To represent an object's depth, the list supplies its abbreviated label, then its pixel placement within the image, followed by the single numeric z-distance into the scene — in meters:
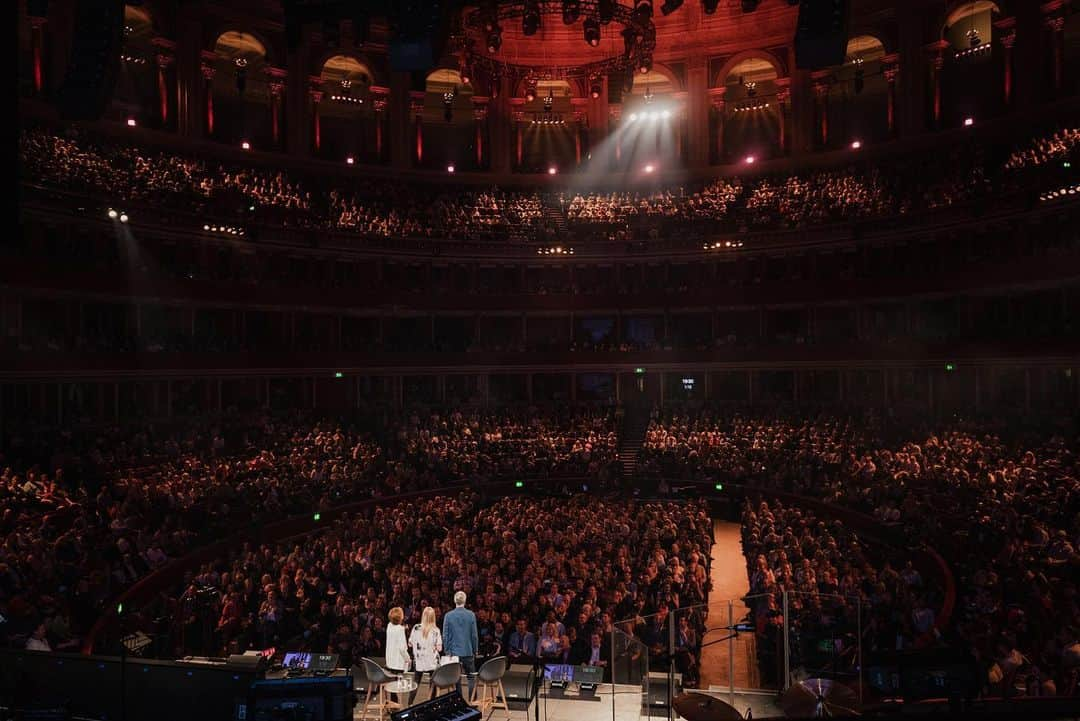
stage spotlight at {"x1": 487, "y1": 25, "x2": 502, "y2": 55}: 27.99
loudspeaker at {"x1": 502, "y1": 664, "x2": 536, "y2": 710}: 11.04
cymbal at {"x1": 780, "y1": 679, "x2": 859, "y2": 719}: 8.26
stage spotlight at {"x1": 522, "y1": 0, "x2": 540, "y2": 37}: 25.83
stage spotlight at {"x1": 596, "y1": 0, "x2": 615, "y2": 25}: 25.60
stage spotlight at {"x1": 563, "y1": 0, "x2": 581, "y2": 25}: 25.31
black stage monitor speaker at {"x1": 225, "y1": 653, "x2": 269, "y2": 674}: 9.32
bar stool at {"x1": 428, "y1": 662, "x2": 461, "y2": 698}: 10.39
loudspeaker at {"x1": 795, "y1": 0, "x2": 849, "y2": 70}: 11.55
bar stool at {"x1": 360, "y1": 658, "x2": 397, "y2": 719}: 10.53
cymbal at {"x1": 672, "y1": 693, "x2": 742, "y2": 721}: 7.71
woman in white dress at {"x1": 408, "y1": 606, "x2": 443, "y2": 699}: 11.48
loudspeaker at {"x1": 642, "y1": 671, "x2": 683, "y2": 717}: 10.22
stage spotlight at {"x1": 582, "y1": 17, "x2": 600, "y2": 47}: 27.34
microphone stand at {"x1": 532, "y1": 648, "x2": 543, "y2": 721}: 9.50
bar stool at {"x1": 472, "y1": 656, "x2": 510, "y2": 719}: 10.57
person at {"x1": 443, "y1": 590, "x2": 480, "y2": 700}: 11.62
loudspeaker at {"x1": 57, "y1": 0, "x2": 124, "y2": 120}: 13.81
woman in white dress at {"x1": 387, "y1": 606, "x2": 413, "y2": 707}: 11.27
